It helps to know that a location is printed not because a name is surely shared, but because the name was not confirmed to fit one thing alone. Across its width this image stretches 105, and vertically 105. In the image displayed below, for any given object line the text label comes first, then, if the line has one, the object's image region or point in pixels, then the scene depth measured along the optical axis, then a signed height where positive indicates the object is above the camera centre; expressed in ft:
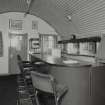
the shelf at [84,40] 14.23 +0.62
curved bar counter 10.07 -2.25
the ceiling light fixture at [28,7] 18.25 +5.33
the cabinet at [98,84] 10.44 -2.59
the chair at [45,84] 6.89 -1.75
